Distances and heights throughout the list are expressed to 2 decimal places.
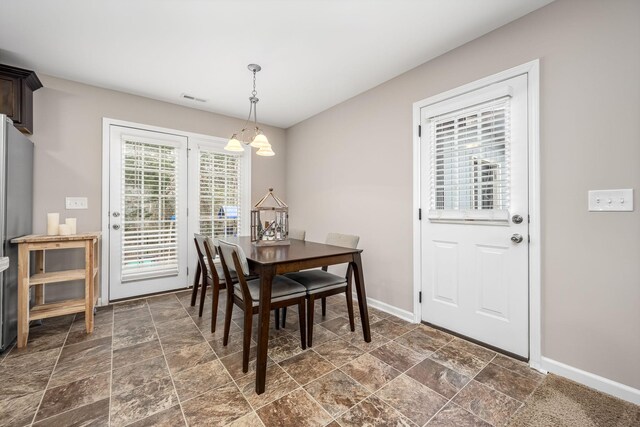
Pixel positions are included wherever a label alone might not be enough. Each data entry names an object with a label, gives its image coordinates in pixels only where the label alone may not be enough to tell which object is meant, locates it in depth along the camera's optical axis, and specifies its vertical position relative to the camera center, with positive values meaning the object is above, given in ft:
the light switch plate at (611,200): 5.20 +0.31
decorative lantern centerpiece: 9.01 -0.49
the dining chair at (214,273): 8.03 -1.76
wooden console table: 7.23 -1.82
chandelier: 8.34 +2.34
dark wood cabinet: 8.11 +3.72
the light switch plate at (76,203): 9.77 +0.44
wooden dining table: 5.60 -1.16
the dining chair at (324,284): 7.12 -1.87
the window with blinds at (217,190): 12.31 +1.22
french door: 10.63 +0.12
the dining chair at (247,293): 6.03 -1.88
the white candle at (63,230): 8.45 -0.47
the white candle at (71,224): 8.59 -0.31
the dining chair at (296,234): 10.69 -0.74
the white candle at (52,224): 8.30 -0.28
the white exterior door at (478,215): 6.64 +0.02
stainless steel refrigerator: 6.81 +0.15
